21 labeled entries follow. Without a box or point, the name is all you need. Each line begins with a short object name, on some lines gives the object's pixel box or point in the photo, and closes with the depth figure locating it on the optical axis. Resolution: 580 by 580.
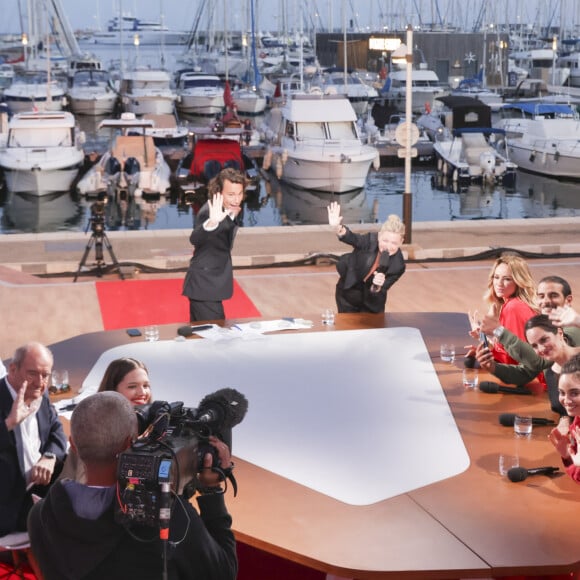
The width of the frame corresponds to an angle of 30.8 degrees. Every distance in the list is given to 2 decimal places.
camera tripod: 11.81
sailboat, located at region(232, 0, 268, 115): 43.47
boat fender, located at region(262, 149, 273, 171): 29.64
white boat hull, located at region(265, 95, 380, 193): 26.52
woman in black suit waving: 7.39
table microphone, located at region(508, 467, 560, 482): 4.56
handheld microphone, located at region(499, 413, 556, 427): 5.26
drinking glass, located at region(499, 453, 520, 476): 4.68
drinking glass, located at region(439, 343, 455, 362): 6.41
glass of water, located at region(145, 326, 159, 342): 6.88
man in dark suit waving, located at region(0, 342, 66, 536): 4.44
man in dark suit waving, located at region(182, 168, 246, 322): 7.18
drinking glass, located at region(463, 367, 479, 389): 5.94
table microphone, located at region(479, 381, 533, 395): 5.79
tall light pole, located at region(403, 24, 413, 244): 13.43
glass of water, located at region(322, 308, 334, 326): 7.36
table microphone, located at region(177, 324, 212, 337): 7.00
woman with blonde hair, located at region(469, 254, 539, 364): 6.11
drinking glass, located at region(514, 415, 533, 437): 5.08
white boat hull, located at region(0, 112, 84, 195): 26.75
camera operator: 3.13
